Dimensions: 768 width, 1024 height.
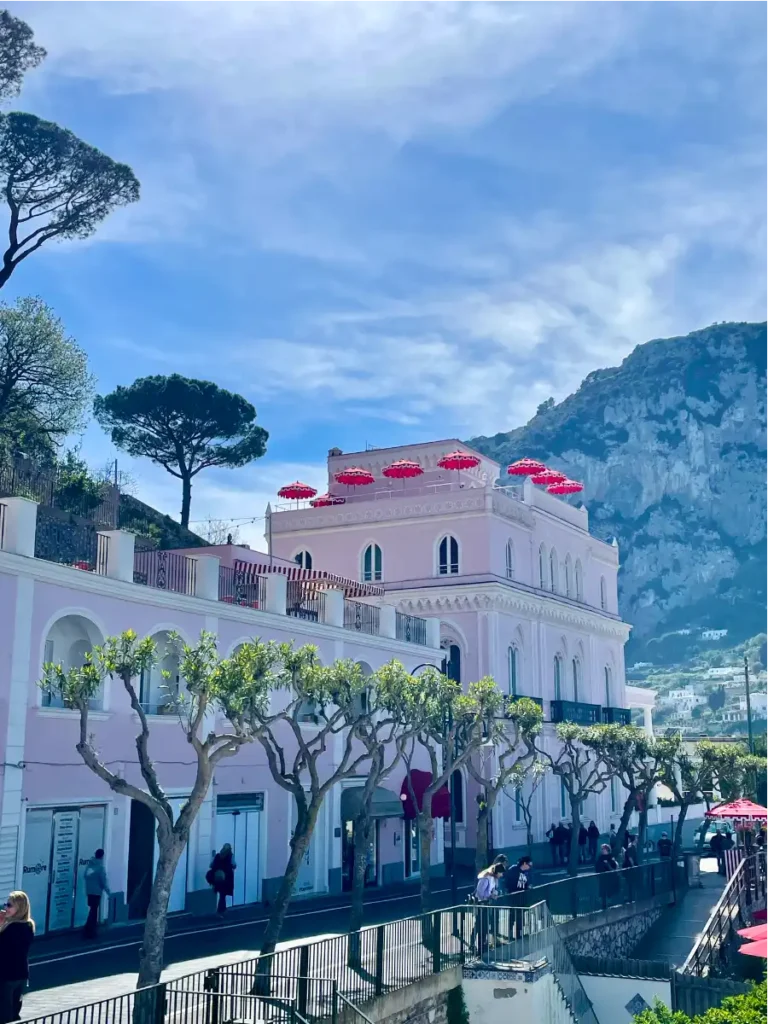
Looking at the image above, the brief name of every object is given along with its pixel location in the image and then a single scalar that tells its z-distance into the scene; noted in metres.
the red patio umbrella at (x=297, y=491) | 48.44
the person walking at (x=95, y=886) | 20.97
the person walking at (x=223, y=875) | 23.88
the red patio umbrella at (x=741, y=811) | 31.34
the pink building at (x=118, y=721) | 20.31
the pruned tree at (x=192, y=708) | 14.76
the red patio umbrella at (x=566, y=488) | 52.75
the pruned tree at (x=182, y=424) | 54.88
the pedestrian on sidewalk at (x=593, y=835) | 41.09
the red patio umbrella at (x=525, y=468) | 47.19
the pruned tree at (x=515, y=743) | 27.08
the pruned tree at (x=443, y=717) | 22.98
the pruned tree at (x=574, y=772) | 33.22
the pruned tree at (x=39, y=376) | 41.91
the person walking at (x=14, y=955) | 11.74
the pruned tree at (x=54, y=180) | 42.75
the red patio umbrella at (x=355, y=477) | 45.00
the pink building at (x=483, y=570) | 41.69
